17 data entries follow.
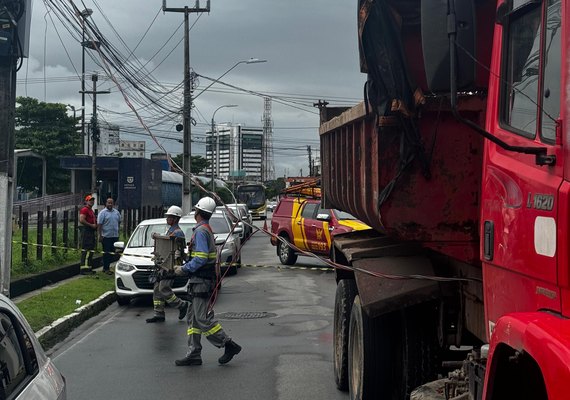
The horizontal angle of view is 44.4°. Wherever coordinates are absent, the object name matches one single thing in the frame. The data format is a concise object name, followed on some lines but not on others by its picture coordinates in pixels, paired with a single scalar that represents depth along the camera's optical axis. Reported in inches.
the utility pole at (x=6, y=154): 333.4
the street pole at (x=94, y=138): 1270.9
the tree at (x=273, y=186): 3958.4
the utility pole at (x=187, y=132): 1073.5
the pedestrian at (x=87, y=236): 645.3
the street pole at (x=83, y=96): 1560.3
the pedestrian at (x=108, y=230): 659.4
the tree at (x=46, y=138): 1825.8
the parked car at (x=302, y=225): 719.1
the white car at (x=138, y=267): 507.2
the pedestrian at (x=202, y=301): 313.4
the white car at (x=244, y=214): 916.0
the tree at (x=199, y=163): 3690.2
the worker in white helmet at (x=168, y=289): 428.8
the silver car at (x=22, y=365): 124.9
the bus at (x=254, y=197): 2160.4
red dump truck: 100.8
